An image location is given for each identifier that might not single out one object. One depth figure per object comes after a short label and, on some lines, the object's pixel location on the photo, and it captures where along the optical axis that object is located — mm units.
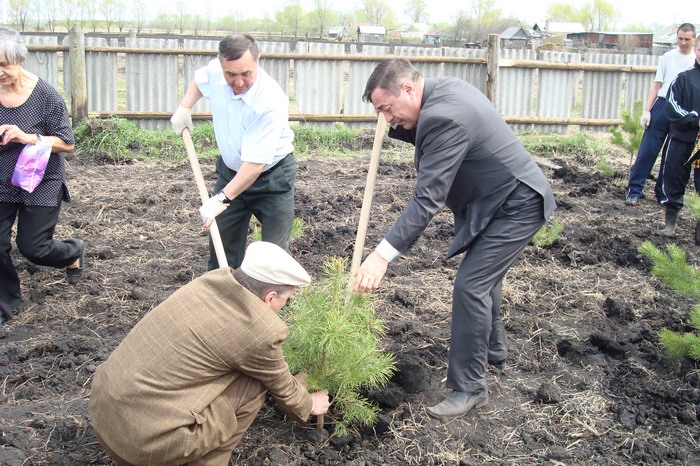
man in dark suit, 3377
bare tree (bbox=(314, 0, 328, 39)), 64281
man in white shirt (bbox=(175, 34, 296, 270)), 4109
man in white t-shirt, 8125
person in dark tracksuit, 6816
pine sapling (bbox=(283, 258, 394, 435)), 3451
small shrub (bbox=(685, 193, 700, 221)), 4009
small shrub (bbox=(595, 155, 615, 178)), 9547
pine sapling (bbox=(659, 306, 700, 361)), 3904
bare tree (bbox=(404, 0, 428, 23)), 95688
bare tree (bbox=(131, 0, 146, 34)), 51872
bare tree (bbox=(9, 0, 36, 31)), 40256
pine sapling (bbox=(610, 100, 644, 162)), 9125
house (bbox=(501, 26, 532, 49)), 41969
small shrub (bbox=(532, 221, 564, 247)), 6555
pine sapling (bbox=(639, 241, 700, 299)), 3995
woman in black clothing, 4605
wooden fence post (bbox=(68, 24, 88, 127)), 10750
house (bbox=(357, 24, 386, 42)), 53875
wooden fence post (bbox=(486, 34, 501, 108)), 12383
